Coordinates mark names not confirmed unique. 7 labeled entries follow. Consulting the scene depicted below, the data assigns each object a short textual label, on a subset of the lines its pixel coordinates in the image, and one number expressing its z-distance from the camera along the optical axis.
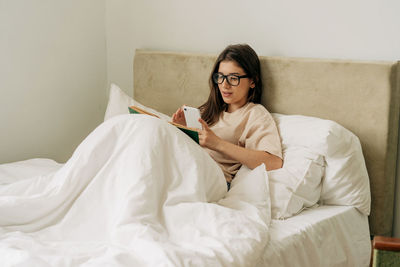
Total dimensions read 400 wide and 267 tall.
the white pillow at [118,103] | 2.62
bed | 1.46
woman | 2.06
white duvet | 1.40
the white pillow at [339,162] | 1.95
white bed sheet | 1.64
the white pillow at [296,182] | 1.86
